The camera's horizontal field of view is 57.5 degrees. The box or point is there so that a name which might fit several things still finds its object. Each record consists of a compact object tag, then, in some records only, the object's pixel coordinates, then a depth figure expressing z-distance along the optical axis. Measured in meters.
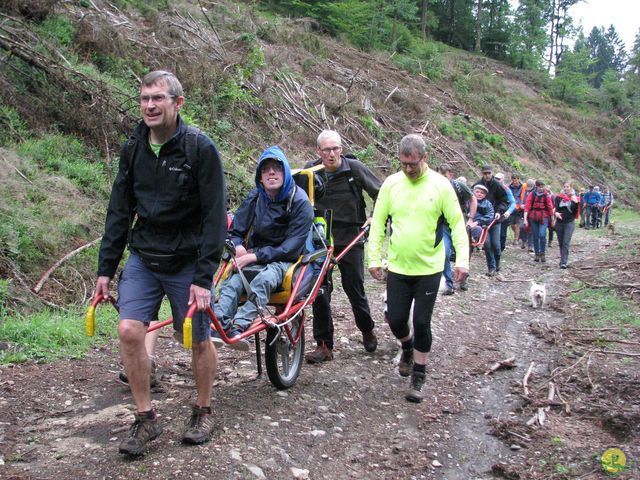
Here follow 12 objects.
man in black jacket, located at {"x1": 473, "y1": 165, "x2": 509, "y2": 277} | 12.12
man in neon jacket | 5.21
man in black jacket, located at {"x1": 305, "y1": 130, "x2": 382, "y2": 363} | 6.05
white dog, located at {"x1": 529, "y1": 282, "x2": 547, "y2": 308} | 9.52
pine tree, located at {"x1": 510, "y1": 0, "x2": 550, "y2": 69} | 52.94
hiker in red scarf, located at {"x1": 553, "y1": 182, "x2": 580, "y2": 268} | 13.55
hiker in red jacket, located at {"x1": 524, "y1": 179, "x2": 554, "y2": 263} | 14.03
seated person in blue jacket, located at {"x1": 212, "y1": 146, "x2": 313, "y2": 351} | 4.73
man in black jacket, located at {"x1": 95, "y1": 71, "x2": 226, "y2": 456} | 3.60
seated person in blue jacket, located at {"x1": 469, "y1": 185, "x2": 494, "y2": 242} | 11.62
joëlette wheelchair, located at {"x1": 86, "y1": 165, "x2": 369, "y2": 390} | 4.60
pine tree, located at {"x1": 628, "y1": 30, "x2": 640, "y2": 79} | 56.39
